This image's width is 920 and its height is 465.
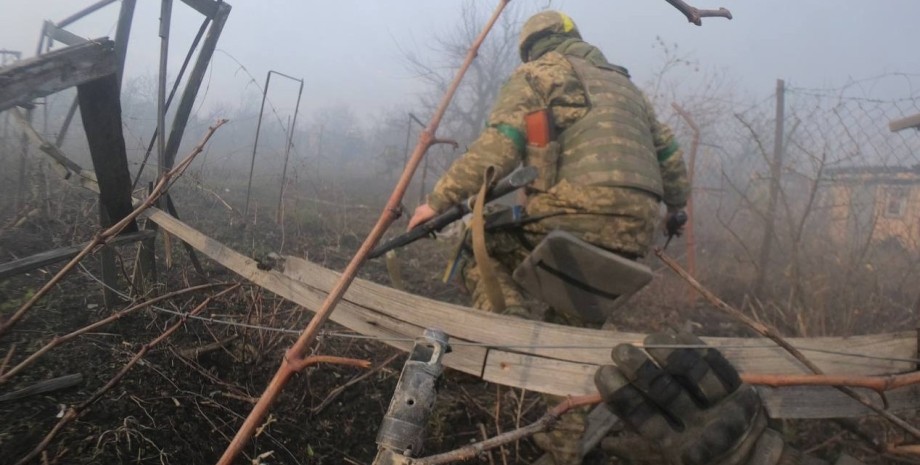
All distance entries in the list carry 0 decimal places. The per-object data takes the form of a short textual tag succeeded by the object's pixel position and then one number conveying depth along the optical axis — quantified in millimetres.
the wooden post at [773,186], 4812
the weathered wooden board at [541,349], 1525
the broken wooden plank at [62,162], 2566
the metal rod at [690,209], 5206
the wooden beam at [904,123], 2549
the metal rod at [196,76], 2700
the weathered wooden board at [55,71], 1528
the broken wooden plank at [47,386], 1631
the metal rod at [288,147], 4219
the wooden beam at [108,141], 1913
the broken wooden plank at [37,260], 1838
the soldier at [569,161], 2361
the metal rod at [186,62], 2604
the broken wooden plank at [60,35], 3116
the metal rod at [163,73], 2381
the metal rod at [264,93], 3964
